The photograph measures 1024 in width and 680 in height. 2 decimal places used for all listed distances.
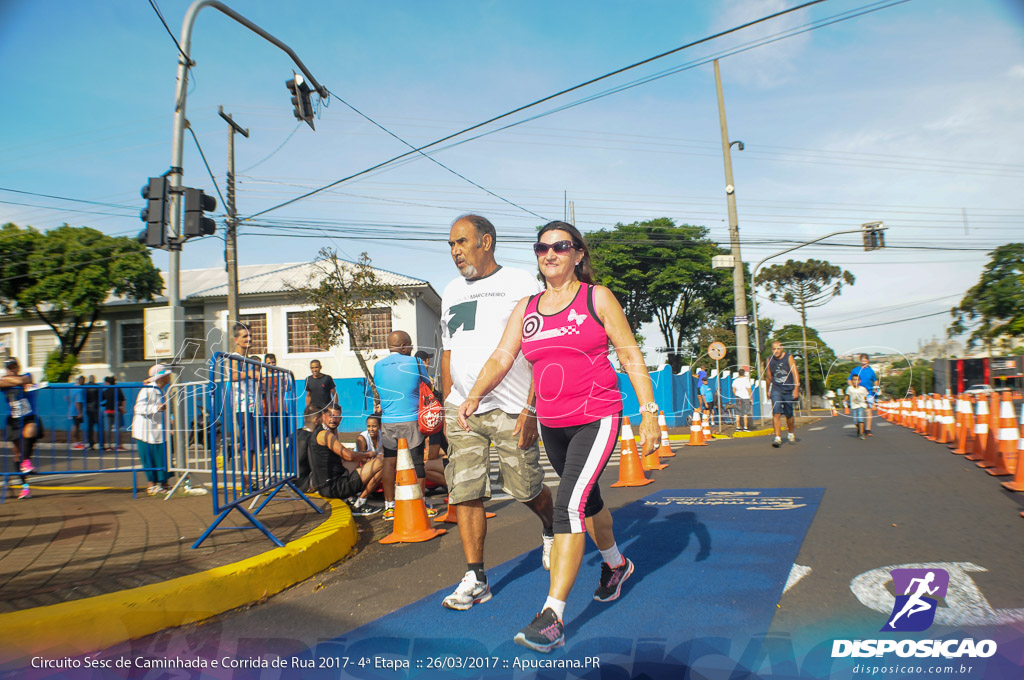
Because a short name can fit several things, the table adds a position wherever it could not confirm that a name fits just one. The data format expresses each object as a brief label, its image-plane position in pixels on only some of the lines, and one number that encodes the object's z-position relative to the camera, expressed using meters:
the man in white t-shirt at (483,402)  3.77
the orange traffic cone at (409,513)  5.42
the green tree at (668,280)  27.59
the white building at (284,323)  20.50
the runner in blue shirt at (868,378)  13.94
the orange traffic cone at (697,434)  14.72
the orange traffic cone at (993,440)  8.10
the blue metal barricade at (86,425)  7.59
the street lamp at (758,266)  17.44
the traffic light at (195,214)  9.20
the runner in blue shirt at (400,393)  6.04
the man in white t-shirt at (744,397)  18.14
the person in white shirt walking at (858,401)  13.94
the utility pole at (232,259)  17.19
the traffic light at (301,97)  10.66
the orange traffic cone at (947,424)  12.17
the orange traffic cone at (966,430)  10.20
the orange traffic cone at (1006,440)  7.77
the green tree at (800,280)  43.67
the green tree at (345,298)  21.97
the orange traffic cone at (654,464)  10.02
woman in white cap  7.15
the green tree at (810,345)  30.49
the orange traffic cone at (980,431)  9.17
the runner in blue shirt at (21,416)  7.25
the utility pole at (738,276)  18.92
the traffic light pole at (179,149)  8.69
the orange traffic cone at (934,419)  13.04
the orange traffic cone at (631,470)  8.20
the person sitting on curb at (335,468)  6.77
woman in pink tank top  3.17
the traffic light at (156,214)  9.14
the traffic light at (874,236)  17.38
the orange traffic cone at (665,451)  12.02
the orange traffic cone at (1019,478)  6.49
